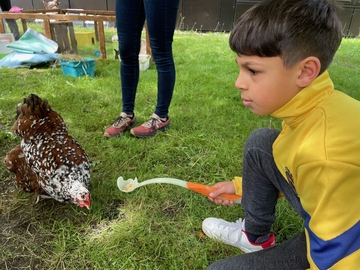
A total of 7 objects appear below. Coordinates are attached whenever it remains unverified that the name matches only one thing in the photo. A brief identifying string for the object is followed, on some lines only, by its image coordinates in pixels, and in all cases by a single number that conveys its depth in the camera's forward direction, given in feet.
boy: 2.32
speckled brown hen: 5.01
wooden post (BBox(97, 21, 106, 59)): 13.69
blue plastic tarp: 13.02
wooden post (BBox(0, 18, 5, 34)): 14.34
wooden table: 13.64
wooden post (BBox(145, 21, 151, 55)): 13.84
